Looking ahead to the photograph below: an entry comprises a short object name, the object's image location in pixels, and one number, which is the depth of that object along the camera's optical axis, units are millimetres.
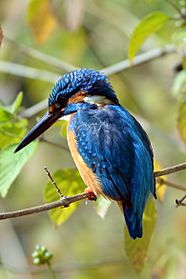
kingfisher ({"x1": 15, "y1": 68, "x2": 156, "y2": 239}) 5992
